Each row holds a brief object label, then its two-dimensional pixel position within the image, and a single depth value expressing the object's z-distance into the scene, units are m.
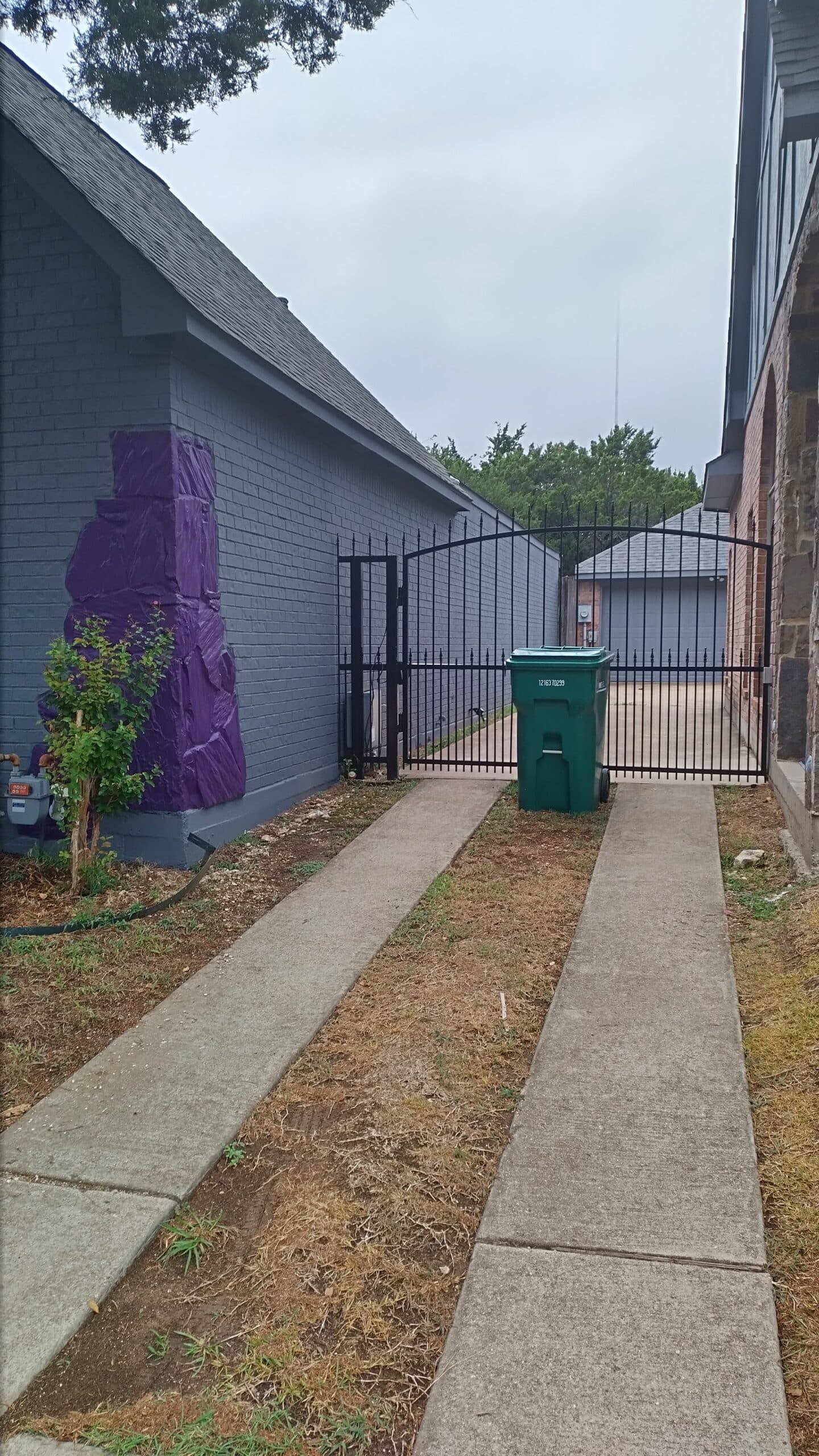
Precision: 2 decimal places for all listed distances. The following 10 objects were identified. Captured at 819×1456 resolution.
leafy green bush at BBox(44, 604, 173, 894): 5.43
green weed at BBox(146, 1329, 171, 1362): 2.18
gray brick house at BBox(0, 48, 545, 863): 5.87
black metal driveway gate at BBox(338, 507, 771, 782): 8.98
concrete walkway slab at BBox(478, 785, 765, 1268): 2.54
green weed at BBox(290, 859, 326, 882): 6.08
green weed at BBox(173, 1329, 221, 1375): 2.15
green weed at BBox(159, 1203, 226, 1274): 2.51
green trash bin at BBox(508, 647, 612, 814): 7.29
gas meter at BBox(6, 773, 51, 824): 5.89
